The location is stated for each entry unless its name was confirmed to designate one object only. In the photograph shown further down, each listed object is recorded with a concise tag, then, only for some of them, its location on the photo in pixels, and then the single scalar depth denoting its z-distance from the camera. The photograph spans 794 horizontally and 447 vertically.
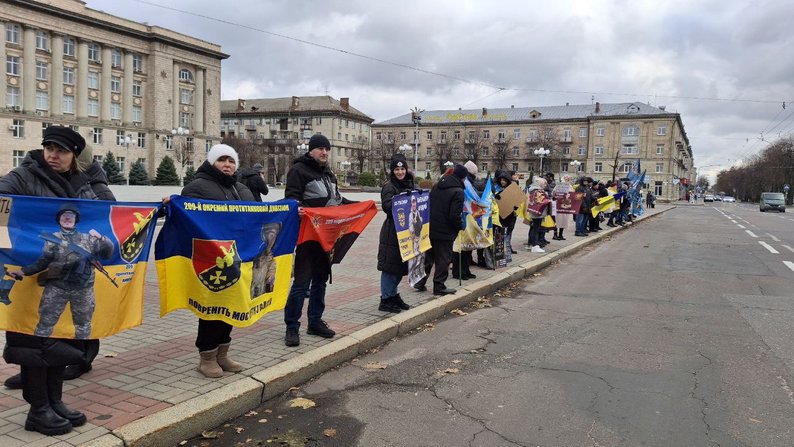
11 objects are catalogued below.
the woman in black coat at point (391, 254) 7.22
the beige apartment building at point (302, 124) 113.75
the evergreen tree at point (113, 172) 54.21
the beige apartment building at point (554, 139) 99.50
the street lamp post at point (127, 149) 78.19
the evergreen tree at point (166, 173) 66.56
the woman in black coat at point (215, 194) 4.62
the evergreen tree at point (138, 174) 61.44
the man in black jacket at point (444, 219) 8.12
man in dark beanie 5.69
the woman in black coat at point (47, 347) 3.50
